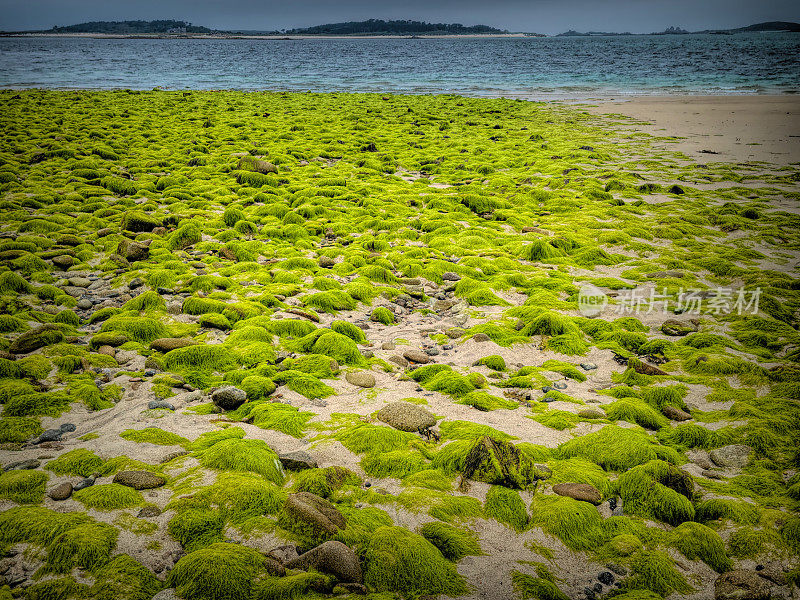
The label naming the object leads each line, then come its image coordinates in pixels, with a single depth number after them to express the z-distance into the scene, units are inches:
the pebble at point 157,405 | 178.4
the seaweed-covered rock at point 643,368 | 201.3
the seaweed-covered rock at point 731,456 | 151.2
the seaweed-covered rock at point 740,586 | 105.3
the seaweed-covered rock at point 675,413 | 174.9
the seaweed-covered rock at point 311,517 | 123.4
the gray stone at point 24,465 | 141.1
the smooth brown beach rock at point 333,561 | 111.3
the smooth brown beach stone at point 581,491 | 138.1
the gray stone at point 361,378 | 200.8
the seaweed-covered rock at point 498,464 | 144.8
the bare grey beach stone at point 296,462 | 150.2
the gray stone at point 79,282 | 274.3
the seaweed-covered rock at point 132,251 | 310.2
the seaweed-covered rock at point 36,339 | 203.8
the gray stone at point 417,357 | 218.4
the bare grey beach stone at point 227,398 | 183.8
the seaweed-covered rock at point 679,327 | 233.0
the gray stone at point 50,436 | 156.5
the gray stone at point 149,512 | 126.7
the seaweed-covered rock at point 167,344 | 214.4
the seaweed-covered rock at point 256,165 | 506.6
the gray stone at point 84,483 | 134.9
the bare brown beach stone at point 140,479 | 137.2
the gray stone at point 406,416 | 173.0
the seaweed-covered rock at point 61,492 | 130.0
